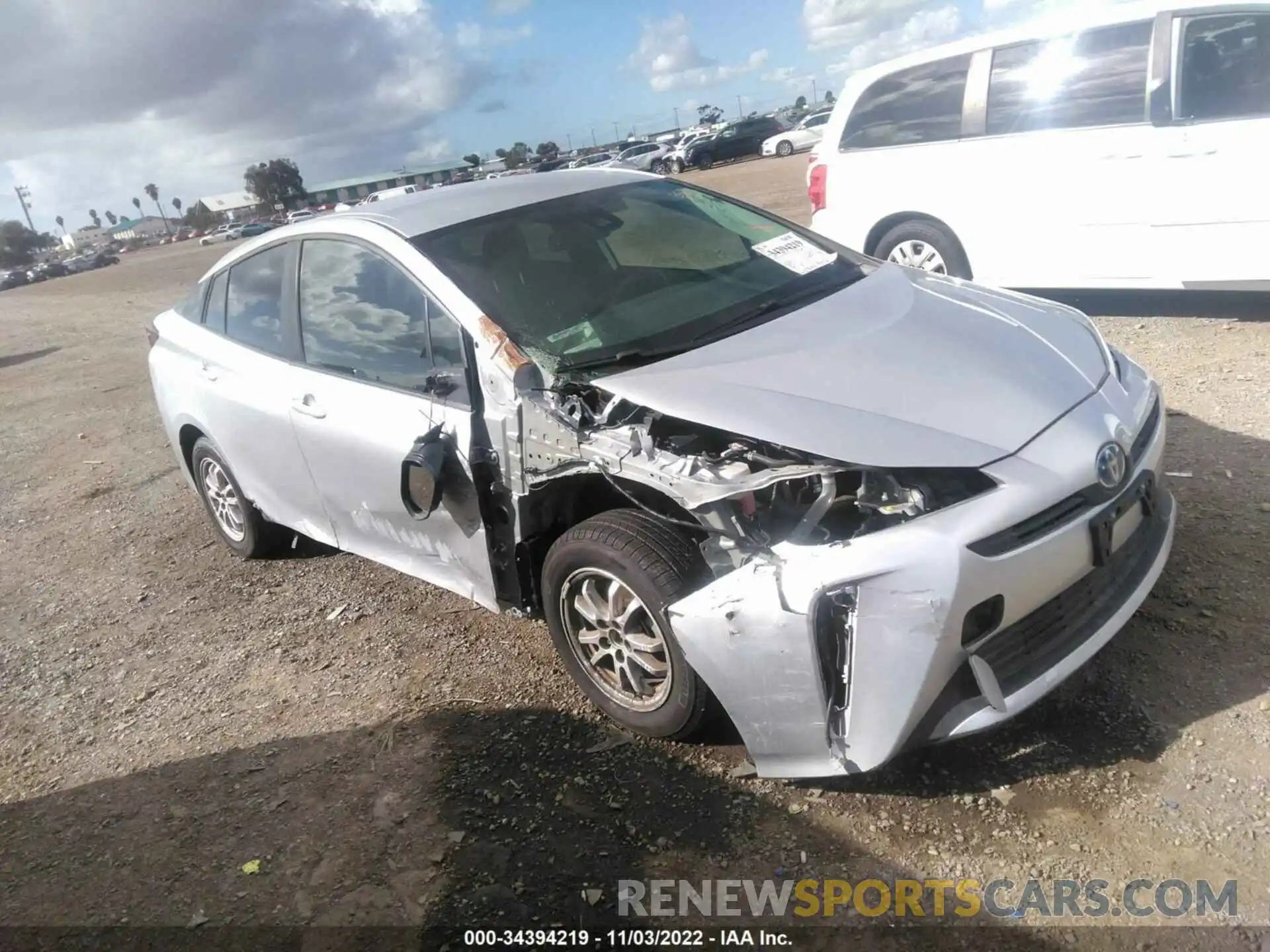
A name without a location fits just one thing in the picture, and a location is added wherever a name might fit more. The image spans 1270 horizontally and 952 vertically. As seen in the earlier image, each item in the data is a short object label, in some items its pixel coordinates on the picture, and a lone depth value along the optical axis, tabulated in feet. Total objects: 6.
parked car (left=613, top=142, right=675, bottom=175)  116.47
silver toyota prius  7.67
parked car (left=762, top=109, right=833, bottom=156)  105.29
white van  17.63
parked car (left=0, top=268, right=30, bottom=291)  166.30
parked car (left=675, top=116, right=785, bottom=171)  111.55
